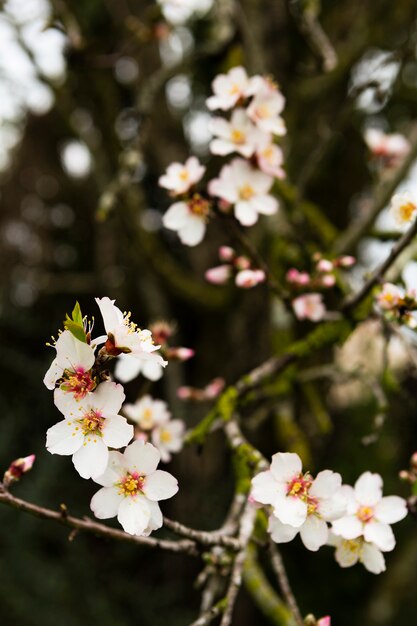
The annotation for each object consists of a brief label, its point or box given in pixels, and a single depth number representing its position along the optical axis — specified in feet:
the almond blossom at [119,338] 1.87
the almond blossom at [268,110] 2.36
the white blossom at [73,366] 1.86
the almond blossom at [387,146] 3.25
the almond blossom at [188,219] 2.38
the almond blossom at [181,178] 2.34
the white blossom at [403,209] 2.23
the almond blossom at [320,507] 1.94
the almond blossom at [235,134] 2.35
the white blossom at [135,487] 1.90
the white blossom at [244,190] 2.36
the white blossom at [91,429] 1.86
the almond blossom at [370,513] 2.00
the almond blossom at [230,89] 2.37
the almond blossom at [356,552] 2.02
